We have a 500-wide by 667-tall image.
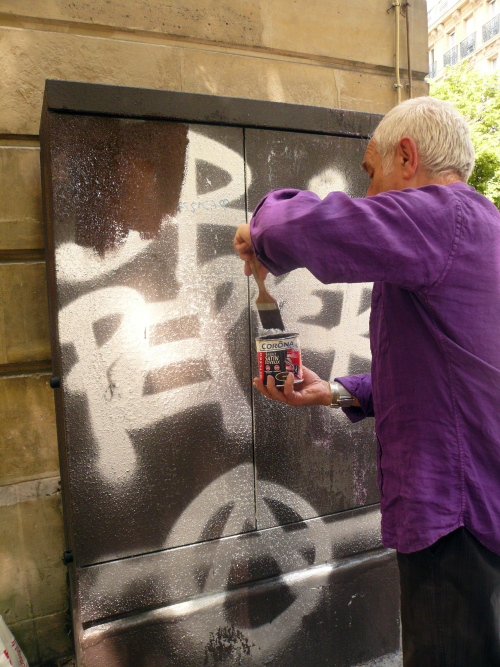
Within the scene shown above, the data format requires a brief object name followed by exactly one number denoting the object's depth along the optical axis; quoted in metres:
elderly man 1.12
